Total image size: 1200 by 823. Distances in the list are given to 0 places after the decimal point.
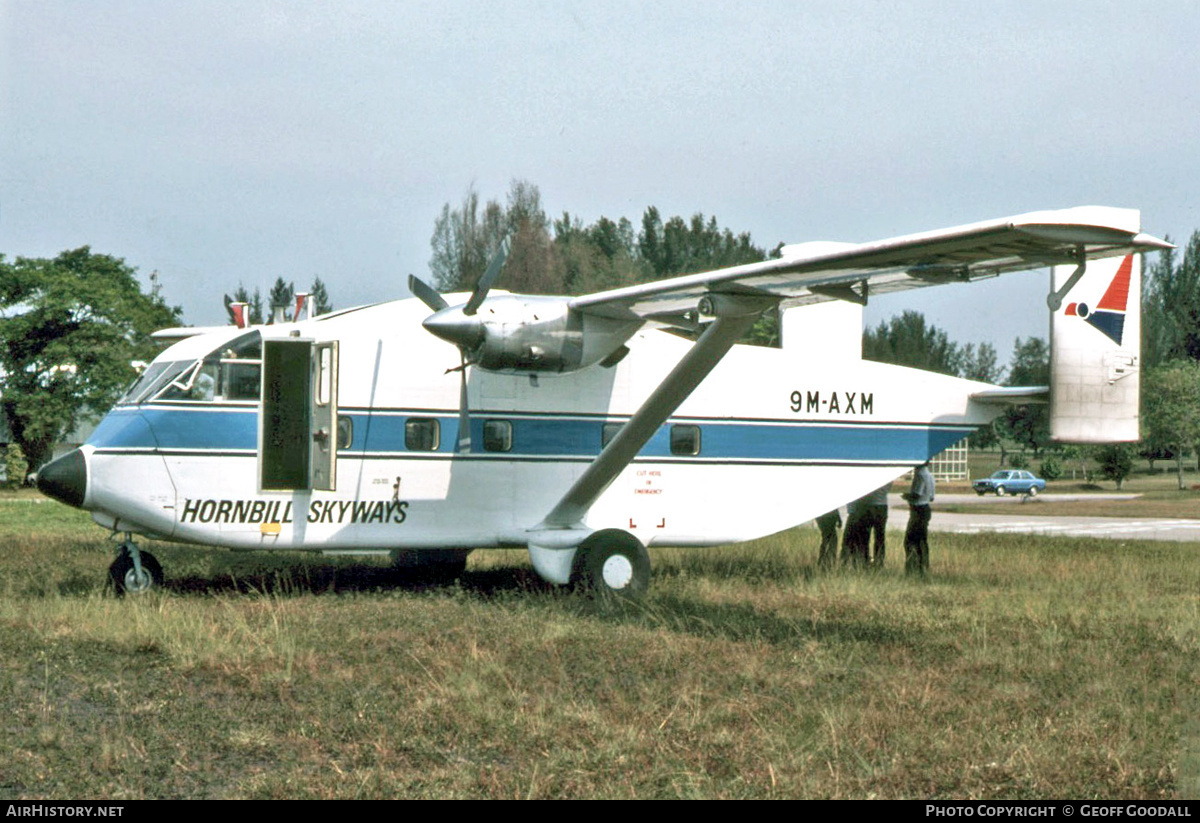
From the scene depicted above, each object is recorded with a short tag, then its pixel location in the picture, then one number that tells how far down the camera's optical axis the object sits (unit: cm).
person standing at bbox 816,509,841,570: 1773
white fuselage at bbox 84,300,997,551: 1300
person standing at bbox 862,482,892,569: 1691
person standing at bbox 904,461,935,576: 1636
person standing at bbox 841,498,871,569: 1698
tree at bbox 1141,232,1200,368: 6488
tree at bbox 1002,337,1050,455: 6384
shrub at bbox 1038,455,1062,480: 6925
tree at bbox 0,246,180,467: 5334
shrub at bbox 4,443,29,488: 5216
